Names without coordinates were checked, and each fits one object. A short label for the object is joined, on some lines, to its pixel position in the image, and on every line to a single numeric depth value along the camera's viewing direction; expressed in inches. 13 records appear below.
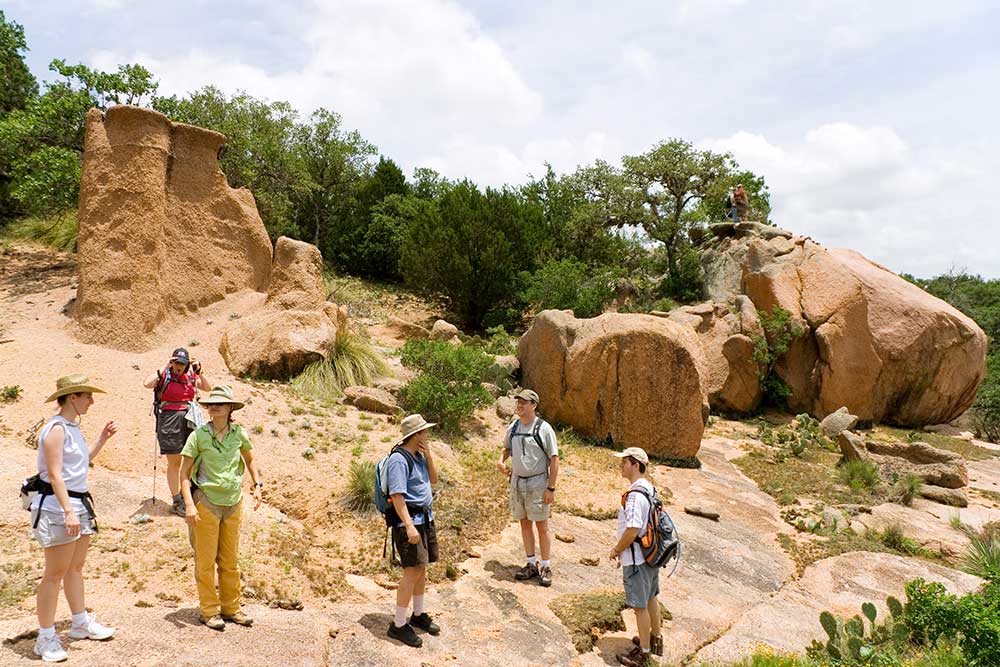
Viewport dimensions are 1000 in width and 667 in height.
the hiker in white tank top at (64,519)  154.3
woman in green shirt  179.5
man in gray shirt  255.4
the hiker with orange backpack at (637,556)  205.0
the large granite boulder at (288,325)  440.5
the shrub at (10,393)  344.2
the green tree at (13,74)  772.0
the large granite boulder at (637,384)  479.8
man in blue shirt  192.5
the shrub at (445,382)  424.5
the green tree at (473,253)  877.2
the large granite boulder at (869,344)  681.6
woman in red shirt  256.1
